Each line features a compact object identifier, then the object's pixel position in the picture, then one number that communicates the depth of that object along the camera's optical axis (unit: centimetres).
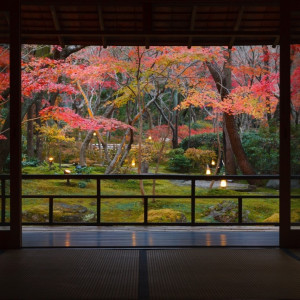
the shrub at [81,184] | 1188
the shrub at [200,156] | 1328
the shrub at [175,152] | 1391
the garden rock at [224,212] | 947
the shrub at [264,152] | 1138
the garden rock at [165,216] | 888
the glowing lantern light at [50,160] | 1289
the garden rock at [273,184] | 1167
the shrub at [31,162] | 1261
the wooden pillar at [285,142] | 387
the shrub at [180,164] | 1370
